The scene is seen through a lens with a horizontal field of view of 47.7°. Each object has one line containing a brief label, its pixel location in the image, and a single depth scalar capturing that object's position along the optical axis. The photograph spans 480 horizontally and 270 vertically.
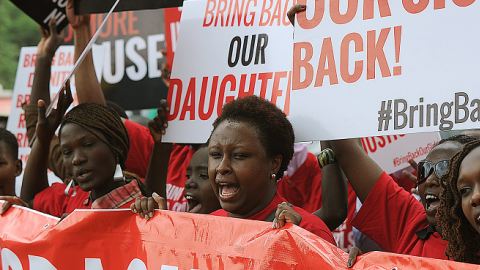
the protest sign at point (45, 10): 3.94
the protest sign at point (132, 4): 3.62
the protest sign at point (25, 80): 5.25
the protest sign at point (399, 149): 3.75
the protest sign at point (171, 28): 4.22
